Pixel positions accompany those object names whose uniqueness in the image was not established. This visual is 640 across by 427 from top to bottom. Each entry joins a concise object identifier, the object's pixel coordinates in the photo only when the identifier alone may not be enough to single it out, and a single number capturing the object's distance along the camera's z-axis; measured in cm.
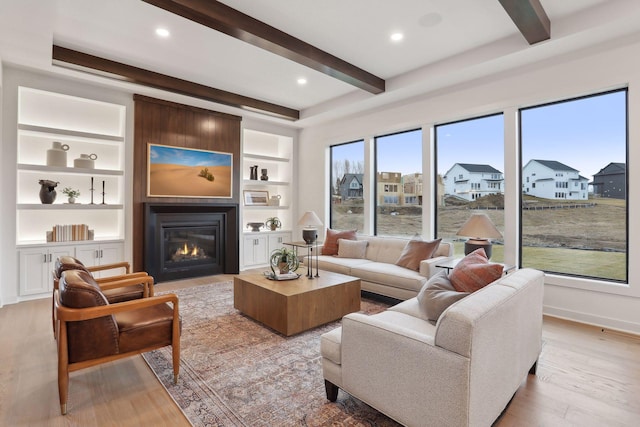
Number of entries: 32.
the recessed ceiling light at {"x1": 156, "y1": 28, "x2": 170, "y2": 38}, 353
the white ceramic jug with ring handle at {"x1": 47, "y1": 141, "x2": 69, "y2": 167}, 458
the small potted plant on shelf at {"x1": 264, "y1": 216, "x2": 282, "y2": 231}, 695
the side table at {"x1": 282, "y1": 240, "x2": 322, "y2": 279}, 392
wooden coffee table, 318
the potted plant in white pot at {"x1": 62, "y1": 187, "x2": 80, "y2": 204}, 475
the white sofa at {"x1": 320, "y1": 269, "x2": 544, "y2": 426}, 147
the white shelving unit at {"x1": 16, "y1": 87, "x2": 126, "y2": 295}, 442
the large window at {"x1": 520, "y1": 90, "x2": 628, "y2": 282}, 358
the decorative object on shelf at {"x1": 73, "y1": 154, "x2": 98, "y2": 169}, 477
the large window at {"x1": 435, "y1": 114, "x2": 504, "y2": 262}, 447
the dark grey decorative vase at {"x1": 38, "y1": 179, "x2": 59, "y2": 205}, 448
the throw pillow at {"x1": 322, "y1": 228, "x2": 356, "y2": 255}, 555
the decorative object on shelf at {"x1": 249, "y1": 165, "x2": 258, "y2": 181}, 685
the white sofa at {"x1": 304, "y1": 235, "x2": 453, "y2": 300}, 399
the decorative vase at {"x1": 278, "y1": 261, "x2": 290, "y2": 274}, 383
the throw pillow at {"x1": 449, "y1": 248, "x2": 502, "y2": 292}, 229
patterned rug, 199
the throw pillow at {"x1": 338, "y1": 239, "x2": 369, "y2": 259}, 527
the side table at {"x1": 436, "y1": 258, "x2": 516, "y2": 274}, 365
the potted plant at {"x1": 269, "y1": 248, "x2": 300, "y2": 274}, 384
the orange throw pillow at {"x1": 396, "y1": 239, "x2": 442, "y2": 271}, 436
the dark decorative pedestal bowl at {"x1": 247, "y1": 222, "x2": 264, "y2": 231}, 679
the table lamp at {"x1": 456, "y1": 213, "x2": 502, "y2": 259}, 358
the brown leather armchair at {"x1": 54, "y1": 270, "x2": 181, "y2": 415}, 200
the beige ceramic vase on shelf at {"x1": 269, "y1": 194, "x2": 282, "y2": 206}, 716
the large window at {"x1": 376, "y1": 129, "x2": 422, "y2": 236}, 542
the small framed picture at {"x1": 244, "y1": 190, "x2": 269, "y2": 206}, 678
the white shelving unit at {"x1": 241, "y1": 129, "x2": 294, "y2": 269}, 666
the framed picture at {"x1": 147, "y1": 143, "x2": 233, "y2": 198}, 538
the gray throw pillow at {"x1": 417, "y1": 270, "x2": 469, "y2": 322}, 225
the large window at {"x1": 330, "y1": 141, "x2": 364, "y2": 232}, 632
